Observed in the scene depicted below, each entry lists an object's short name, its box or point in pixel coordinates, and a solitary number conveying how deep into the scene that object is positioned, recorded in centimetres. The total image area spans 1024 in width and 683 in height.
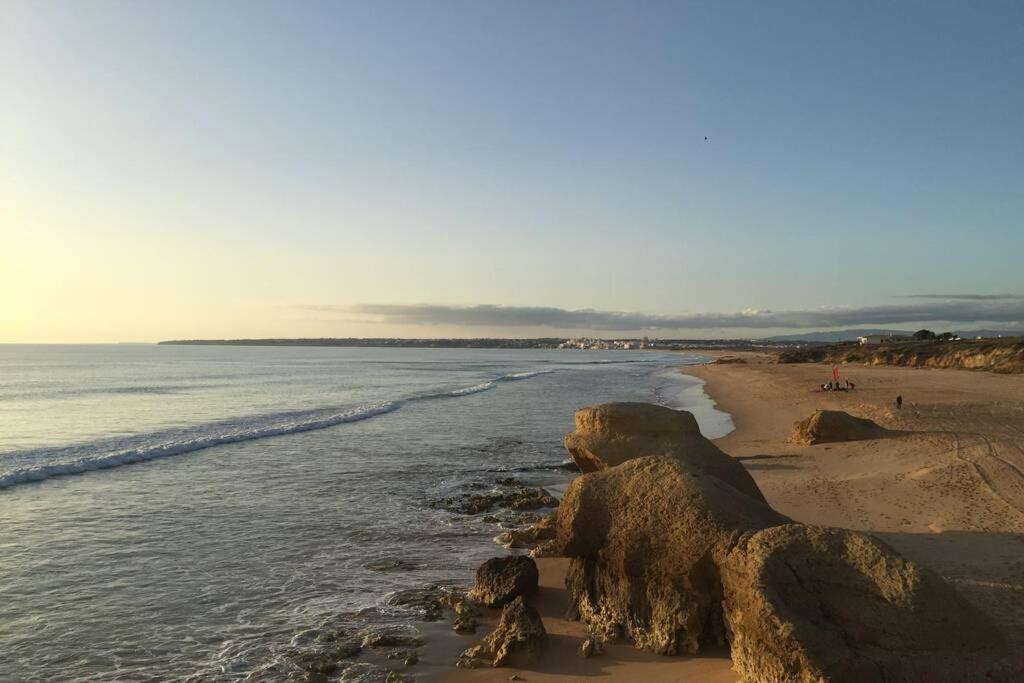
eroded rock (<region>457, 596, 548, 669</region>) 717
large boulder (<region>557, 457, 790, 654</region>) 695
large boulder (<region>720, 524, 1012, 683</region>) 529
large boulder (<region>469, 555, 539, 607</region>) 873
